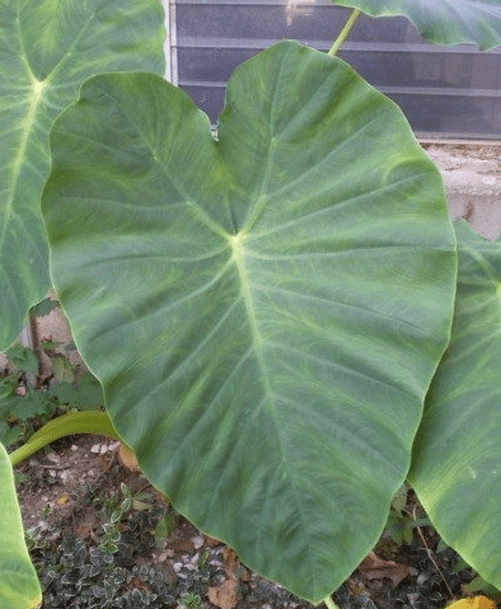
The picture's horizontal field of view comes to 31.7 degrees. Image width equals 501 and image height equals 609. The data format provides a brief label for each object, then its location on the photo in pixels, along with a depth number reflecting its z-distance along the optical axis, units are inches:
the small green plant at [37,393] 75.2
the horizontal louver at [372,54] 83.4
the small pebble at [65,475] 77.6
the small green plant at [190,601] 60.9
